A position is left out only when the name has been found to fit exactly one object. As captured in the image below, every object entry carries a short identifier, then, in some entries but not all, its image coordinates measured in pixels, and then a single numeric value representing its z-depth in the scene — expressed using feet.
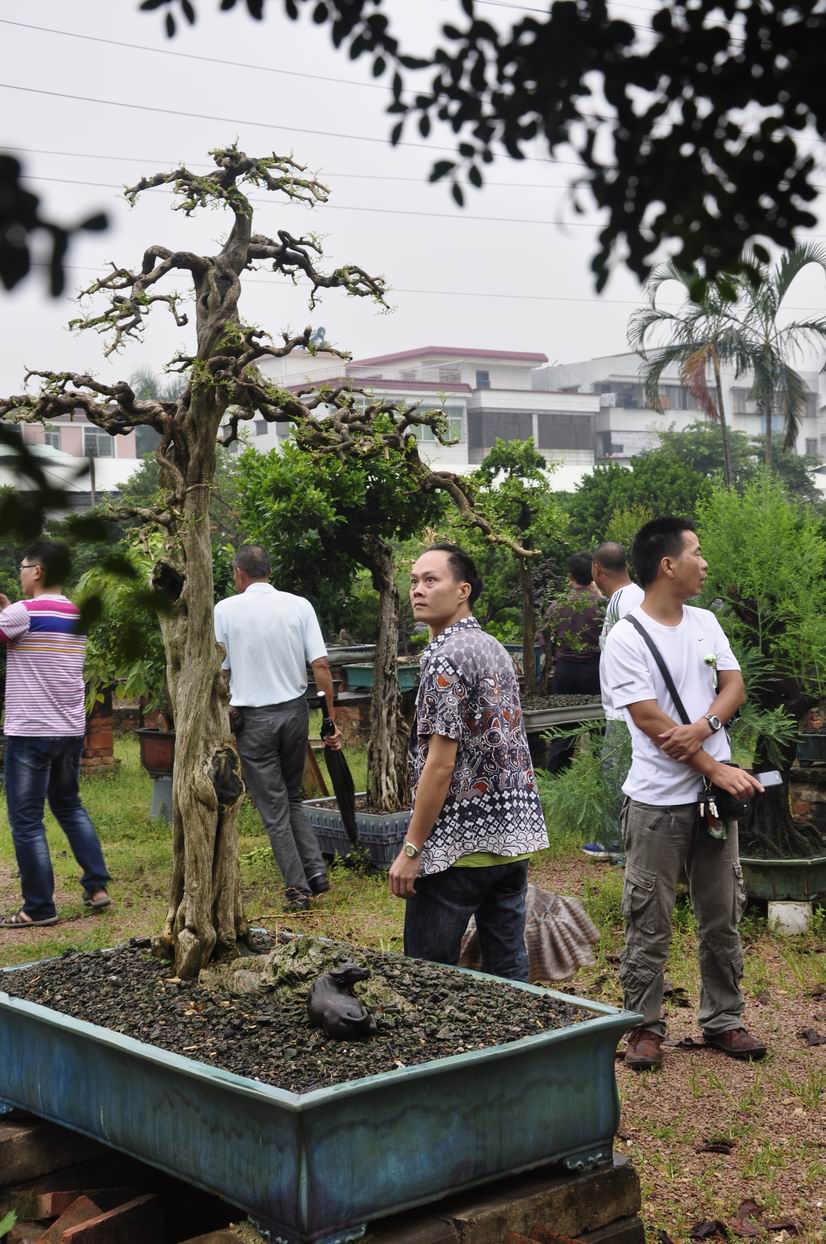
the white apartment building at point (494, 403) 198.49
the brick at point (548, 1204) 10.30
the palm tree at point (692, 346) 89.97
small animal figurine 11.23
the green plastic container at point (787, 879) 20.49
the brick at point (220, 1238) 9.97
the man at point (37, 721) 23.20
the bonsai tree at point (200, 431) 13.76
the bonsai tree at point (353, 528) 26.27
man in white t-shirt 15.48
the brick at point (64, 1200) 11.43
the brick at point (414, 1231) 9.94
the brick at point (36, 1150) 12.05
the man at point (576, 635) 31.27
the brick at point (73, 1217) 10.91
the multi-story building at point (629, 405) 221.46
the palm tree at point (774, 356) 87.20
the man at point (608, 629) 22.44
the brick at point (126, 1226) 10.66
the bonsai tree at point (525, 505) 34.35
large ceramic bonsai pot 9.68
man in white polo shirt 23.47
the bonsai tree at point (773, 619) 20.66
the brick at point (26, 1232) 11.41
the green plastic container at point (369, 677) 40.91
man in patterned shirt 13.34
